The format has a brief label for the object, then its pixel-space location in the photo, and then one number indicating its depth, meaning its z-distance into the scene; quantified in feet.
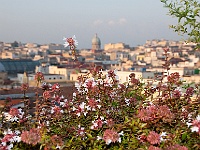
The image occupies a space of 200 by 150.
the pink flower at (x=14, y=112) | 8.98
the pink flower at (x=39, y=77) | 9.22
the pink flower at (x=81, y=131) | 8.25
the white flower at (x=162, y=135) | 7.29
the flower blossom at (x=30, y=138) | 7.21
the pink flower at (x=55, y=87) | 10.16
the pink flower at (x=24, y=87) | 10.09
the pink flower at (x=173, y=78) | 10.12
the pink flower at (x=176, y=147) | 6.80
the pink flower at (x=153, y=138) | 7.03
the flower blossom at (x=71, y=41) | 10.51
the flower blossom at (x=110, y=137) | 7.38
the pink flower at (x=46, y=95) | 8.94
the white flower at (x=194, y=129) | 7.06
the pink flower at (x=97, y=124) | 8.23
